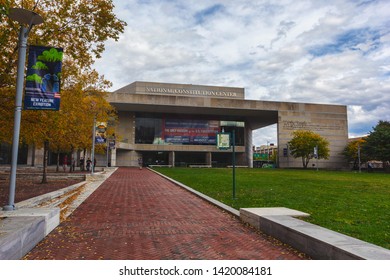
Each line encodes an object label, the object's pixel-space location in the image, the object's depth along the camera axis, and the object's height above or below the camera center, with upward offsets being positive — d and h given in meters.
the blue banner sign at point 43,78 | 7.87 +2.09
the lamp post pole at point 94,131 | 24.88 +2.28
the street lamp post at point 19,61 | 7.44 +2.47
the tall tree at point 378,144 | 50.94 +3.22
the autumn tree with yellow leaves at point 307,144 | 57.47 +3.37
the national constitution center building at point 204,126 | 64.56 +7.72
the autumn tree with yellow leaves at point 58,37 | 9.90 +4.20
